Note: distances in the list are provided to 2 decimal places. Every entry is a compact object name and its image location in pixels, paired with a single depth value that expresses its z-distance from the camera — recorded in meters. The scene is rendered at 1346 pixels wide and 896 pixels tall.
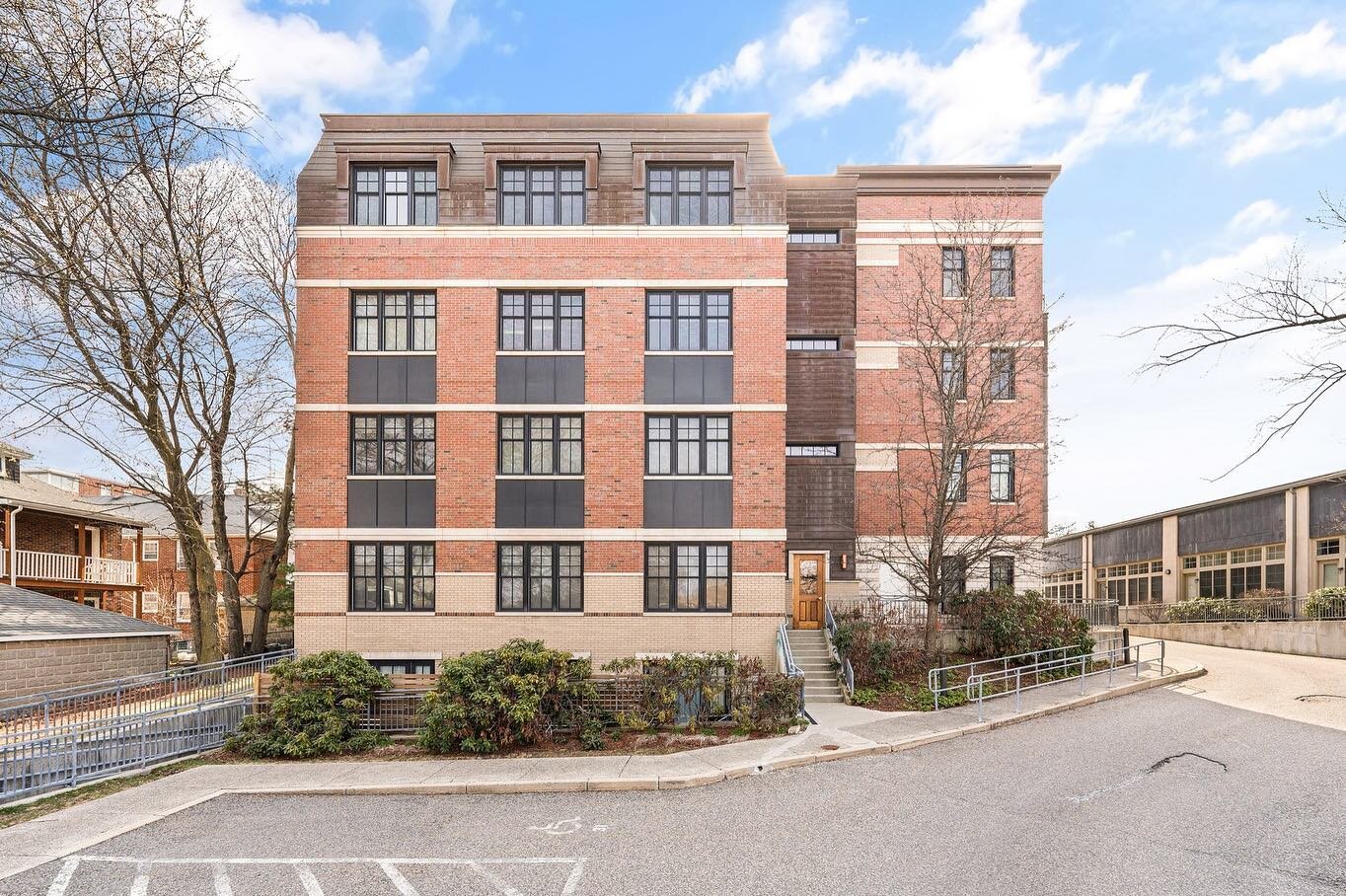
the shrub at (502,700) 14.27
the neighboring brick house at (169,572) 37.97
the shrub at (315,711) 14.37
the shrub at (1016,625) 19.94
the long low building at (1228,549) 27.08
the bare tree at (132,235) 7.42
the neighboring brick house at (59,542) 26.36
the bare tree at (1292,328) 6.25
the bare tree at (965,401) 21.08
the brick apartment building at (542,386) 18.94
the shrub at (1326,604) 24.09
